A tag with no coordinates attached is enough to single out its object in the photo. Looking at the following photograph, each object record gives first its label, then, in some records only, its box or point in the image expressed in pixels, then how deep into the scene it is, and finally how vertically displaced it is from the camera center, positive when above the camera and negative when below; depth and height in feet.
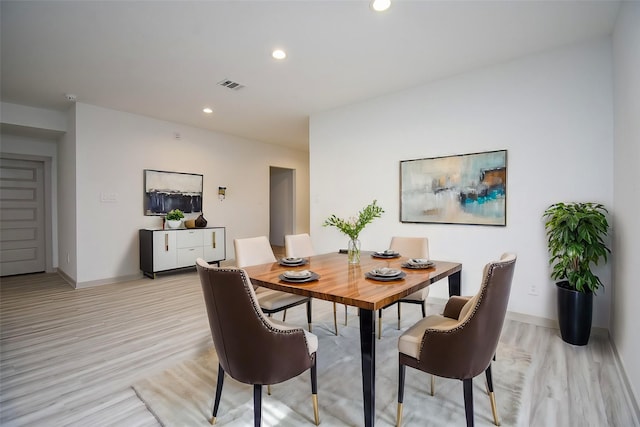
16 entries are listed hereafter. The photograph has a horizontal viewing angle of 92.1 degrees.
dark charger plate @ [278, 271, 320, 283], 6.10 -1.35
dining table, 4.90 -1.39
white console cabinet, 15.99 -1.95
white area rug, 5.59 -3.75
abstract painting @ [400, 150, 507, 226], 10.82 +0.86
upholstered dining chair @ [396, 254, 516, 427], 4.72 -2.05
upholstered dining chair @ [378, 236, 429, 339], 9.68 -1.15
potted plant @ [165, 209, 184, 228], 17.29 -0.32
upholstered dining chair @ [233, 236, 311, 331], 8.04 -1.48
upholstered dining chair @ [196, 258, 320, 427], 4.57 -1.93
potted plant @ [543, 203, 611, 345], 8.29 -1.31
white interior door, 17.26 -0.25
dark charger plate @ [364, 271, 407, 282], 6.21 -1.34
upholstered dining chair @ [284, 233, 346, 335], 10.18 -1.16
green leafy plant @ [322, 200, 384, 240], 7.69 -0.33
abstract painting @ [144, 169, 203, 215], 17.19 +1.20
